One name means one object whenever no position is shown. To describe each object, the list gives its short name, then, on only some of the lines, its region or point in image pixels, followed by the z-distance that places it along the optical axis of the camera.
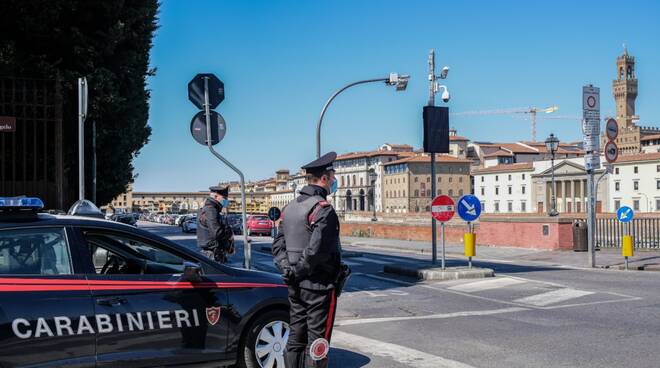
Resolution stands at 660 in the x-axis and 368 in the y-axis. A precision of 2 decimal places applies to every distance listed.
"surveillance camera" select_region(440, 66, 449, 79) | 22.45
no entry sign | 15.12
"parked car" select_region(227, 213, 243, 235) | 50.42
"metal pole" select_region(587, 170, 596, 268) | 17.88
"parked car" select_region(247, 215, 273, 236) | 46.28
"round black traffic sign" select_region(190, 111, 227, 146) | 9.36
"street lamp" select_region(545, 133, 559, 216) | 34.31
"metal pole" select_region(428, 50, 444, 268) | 16.45
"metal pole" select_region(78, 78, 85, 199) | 10.57
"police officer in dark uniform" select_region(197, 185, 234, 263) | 9.79
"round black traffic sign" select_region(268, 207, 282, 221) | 32.48
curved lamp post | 22.62
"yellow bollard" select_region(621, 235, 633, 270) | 16.71
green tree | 14.56
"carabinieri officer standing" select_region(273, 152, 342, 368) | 4.80
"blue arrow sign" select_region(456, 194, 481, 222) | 15.29
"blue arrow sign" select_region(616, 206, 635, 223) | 17.94
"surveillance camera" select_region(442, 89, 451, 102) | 21.89
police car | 4.62
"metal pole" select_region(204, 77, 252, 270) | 8.93
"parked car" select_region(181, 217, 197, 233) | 55.12
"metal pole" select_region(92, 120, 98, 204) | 17.48
